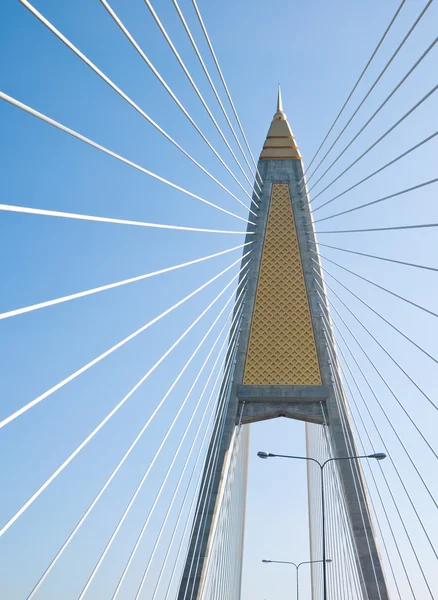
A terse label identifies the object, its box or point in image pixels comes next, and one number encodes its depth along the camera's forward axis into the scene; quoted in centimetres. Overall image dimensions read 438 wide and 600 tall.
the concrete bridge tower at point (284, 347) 1995
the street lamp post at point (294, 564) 3301
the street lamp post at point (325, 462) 1789
